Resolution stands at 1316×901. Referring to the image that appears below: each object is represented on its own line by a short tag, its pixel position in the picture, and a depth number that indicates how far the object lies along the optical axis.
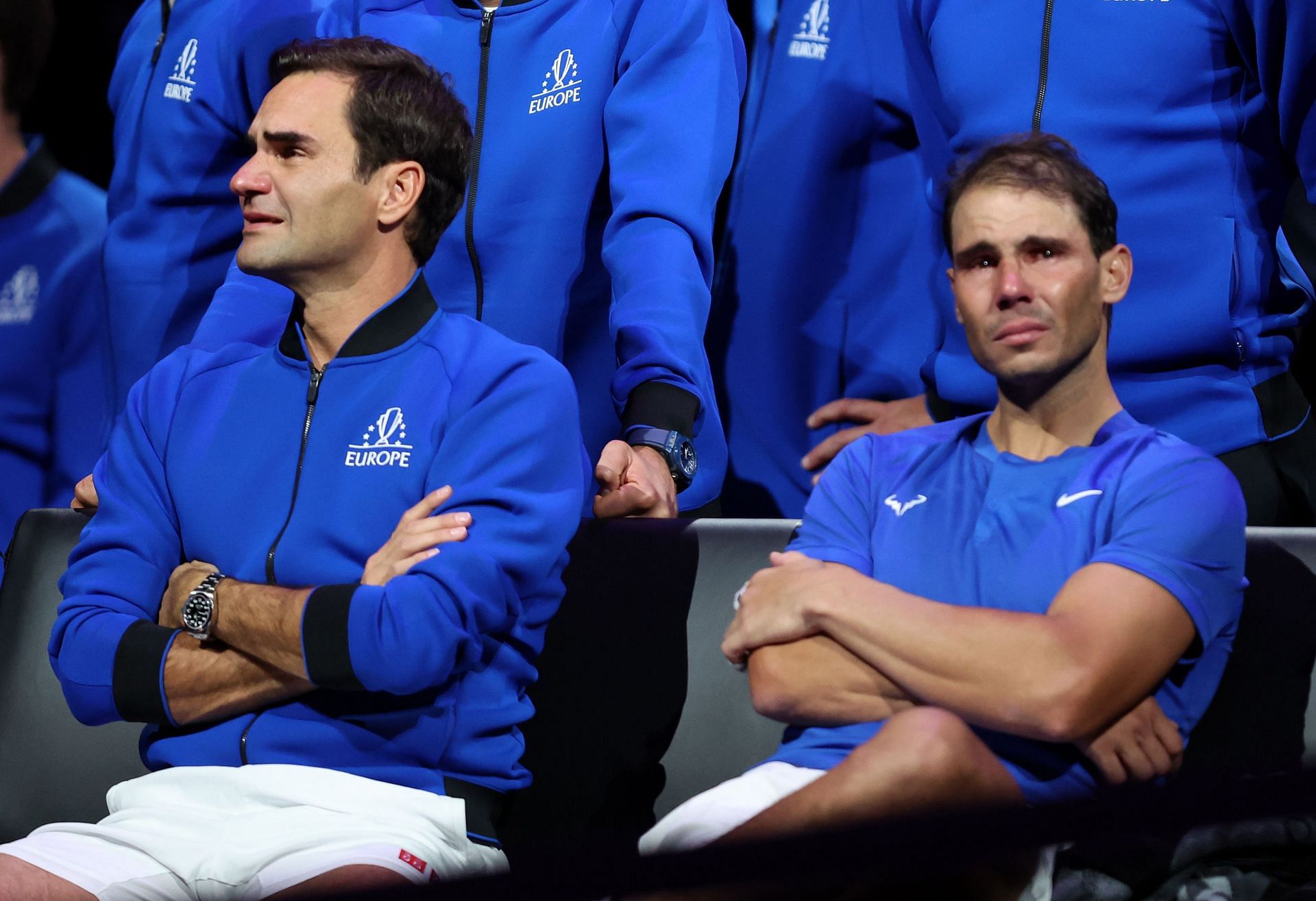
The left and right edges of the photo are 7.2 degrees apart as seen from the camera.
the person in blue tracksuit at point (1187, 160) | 10.13
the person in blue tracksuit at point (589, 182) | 10.33
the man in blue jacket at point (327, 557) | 9.93
